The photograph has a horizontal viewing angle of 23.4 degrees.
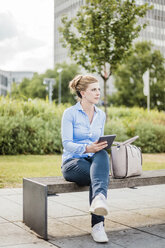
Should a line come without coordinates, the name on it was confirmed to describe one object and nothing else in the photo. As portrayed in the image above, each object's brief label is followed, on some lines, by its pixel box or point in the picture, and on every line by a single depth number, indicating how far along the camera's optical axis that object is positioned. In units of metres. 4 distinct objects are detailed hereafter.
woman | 3.61
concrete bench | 3.71
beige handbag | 4.14
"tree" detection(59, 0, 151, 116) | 15.37
